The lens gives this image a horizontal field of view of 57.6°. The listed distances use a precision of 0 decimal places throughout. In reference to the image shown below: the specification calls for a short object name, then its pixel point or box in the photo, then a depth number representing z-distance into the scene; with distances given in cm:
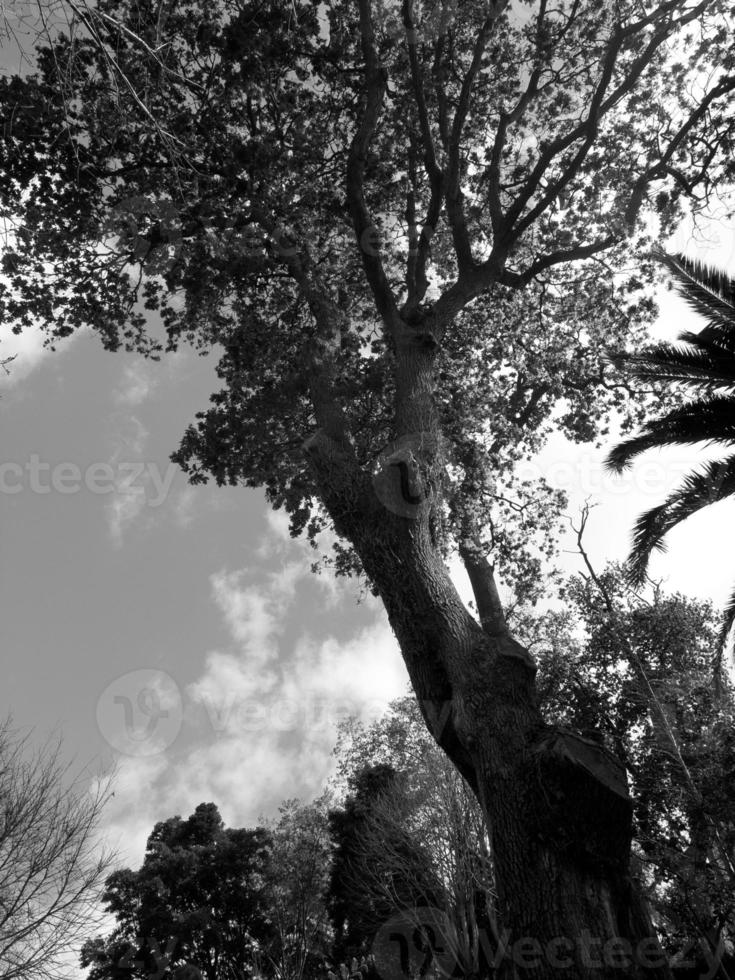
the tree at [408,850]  1455
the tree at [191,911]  2280
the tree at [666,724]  1215
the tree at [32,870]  1043
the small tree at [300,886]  2173
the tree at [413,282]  423
